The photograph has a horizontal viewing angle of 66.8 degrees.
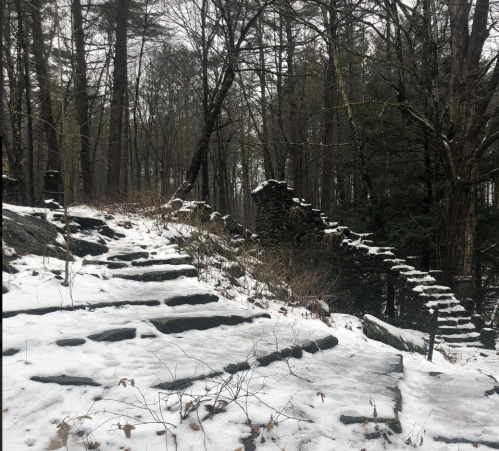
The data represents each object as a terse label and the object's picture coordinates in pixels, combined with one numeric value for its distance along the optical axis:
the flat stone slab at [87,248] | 6.12
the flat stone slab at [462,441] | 2.44
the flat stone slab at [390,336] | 5.15
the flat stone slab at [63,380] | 2.56
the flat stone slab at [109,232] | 7.25
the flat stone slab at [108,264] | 5.67
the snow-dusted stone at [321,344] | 3.87
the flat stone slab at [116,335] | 3.32
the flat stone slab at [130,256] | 6.15
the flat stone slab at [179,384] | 2.62
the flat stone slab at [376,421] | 2.50
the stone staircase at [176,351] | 2.62
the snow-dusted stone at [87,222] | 7.31
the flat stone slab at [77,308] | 3.55
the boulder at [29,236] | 5.28
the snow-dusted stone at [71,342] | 3.10
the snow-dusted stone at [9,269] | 4.46
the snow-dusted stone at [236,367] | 3.01
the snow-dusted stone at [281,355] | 3.33
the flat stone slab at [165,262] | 6.01
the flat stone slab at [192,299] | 4.59
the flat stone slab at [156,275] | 5.41
